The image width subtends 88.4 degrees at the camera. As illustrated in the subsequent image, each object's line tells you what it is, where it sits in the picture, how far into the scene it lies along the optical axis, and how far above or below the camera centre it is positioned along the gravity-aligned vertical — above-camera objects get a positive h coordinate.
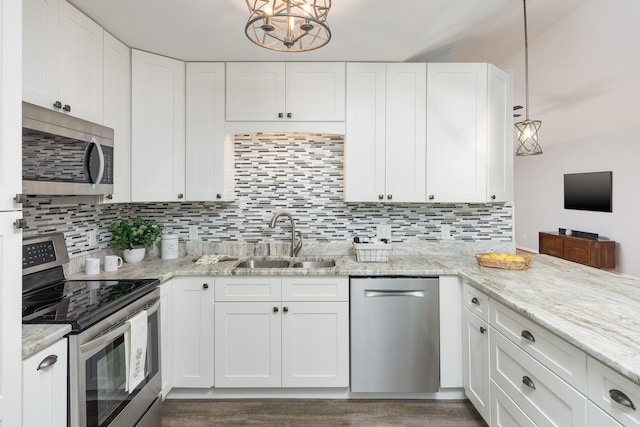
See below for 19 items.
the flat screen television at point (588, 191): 5.40 +0.40
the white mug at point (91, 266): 2.12 -0.33
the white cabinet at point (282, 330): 2.22 -0.78
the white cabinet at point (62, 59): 1.58 +0.85
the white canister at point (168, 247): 2.63 -0.25
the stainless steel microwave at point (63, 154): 1.46 +0.31
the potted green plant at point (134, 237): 2.42 -0.16
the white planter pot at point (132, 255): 2.47 -0.30
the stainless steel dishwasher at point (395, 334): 2.20 -0.80
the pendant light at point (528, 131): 2.61 +0.66
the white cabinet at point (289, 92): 2.53 +0.95
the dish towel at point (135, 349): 1.64 -0.69
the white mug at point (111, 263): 2.22 -0.32
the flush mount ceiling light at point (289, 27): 1.34 +1.14
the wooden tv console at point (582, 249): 5.32 -0.61
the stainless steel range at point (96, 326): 1.33 -0.51
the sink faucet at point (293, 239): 2.70 -0.20
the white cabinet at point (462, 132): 2.52 +0.64
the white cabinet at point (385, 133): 2.54 +0.64
